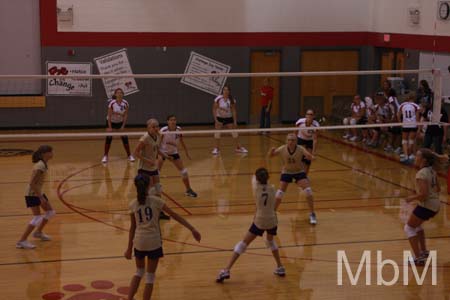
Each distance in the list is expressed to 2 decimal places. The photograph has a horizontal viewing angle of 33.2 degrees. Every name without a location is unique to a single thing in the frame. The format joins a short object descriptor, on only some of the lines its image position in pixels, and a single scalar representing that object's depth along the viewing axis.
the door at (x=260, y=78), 25.61
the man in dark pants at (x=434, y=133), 18.52
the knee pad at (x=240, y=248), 10.76
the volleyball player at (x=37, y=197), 11.79
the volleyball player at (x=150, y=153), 13.15
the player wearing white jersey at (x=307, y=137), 15.58
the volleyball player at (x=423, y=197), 11.09
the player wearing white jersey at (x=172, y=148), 15.09
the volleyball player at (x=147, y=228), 9.19
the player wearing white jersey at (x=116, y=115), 18.86
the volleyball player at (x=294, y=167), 13.30
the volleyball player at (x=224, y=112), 20.44
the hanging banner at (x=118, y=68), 24.14
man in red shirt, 23.72
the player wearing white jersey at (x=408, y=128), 19.05
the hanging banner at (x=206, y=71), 24.91
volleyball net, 23.81
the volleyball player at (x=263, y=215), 10.59
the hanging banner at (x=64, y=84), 24.00
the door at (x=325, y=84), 25.80
